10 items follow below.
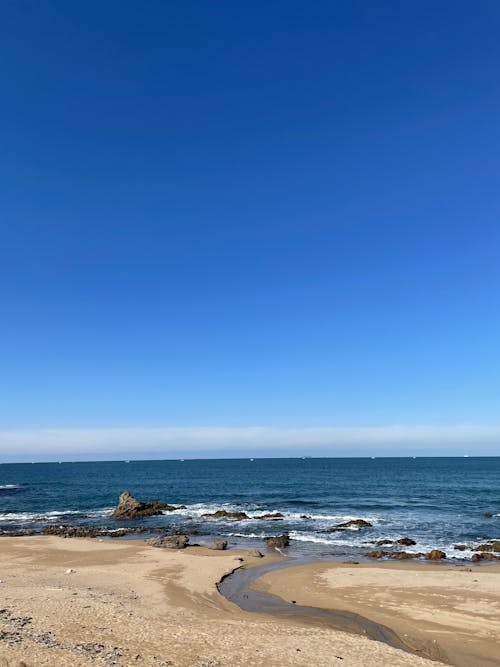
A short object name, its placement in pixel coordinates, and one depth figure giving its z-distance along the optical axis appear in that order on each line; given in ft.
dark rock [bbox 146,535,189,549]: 124.16
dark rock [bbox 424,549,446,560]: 109.40
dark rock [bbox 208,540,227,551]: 122.01
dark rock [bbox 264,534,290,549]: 124.77
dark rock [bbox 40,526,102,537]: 147.64
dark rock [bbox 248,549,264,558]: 112.61
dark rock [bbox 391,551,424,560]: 110.11
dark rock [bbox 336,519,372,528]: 155.23
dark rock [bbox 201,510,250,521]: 177.27
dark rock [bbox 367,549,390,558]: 112.16
